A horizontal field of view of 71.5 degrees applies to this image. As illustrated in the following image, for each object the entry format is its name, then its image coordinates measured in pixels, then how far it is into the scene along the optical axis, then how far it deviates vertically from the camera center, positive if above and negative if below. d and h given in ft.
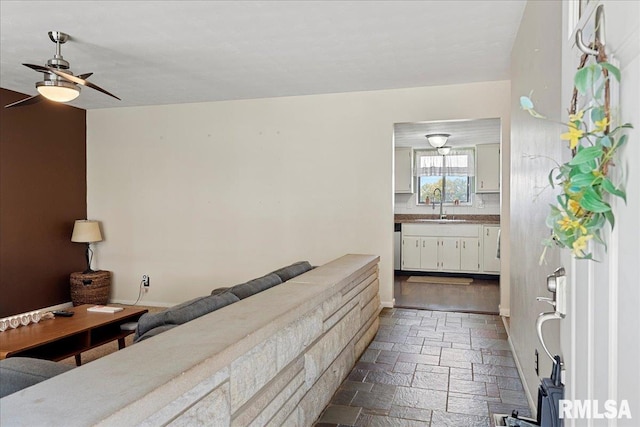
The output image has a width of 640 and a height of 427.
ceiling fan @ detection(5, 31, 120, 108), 10.70 +3.24
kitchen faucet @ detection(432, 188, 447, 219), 27.28 +0.72
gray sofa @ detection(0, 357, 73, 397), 3.92 -1.48
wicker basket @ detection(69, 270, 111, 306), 18.54 -3.17
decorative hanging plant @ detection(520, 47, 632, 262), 2.54 +0.26
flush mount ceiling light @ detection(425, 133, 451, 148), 21.65 +3.71
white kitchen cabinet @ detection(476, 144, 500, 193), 24.97 +2.62
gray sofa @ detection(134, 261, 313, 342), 6.29 -1.46
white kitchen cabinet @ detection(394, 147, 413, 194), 26.35 +2.64
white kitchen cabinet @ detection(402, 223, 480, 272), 23.85 -1.82
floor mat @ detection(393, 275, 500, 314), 17.04 -3.53
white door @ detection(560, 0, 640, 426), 2.32 -0.41
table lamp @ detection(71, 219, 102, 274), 18.92 -0.85
